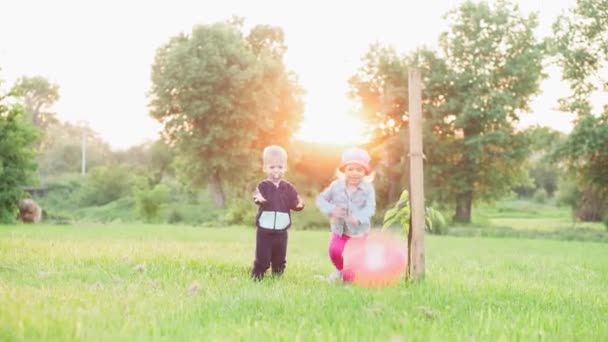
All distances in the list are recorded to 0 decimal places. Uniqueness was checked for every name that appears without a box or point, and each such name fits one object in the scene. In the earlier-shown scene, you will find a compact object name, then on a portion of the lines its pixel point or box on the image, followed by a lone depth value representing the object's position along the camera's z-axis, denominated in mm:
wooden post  7555
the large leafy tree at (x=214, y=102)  45156
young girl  8367
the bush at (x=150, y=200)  42125
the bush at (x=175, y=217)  44066
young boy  8344
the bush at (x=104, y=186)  57188
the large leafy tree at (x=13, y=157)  30625
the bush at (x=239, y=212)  42375
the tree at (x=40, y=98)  82312
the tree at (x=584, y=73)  34875
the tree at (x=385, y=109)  45500
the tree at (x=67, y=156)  82375
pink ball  8062
